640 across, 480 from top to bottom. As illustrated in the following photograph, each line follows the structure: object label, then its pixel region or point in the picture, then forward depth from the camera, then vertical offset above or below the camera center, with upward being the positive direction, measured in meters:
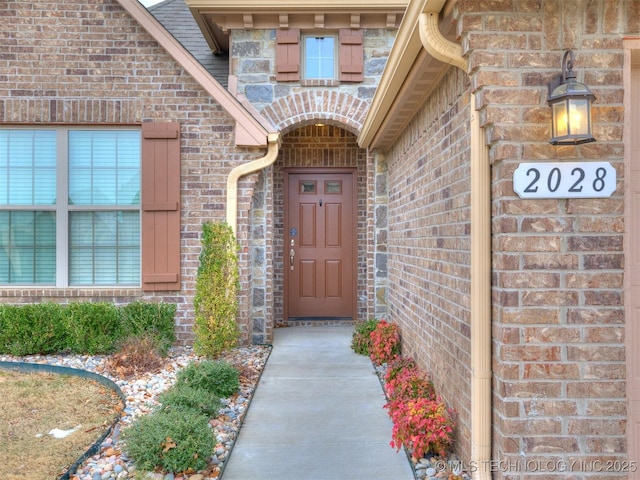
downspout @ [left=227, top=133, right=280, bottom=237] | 6.06 +0.82
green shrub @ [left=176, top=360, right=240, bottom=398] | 4.33 -1.14
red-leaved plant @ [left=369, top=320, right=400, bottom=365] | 5.44 -1.08
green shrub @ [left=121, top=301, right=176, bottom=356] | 5.72 -0.86
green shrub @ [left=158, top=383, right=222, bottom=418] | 3.73 -1.15
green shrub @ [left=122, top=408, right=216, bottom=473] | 2.97 -1.17
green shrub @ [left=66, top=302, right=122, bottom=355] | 5.64 -0.93
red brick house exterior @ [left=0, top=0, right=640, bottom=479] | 2.44 +0.50
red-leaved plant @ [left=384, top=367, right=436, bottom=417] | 3.75 -1.09
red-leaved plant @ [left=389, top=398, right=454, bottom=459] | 3.09 -1.12
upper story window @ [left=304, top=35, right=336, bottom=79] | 6.76 +2.42
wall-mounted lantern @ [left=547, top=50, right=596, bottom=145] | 2.28 +0.58
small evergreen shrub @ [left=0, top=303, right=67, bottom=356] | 5.67 -0.95
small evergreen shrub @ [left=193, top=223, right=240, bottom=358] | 5.36 -0.54
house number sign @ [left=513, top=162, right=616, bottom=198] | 2.43 +0.29
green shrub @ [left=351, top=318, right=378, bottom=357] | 6.04 -1.12
